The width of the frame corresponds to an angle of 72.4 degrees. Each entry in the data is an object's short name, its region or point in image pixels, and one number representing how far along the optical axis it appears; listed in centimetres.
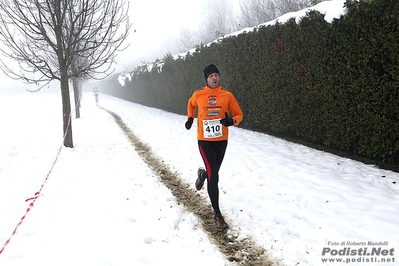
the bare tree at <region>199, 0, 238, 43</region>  3703
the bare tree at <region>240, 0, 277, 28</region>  2286
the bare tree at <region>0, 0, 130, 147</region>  780
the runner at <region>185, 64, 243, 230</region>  403
